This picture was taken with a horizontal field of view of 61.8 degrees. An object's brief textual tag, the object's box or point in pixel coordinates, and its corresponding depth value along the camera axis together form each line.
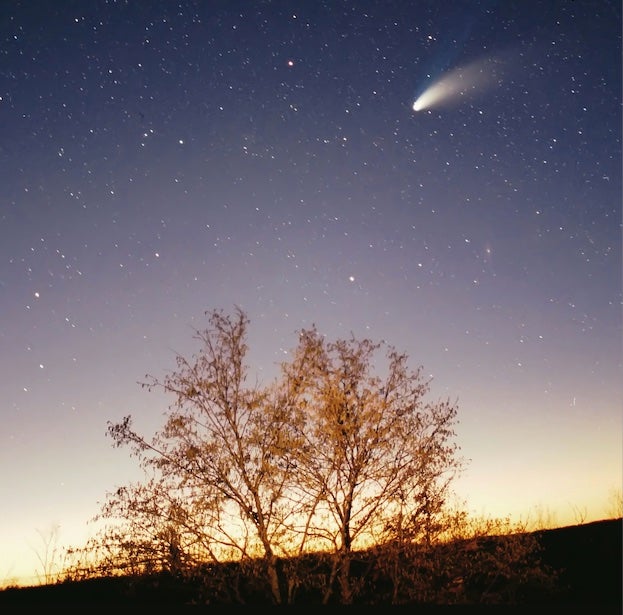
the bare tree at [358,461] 12.27
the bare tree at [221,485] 11.70
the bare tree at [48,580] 19.17
